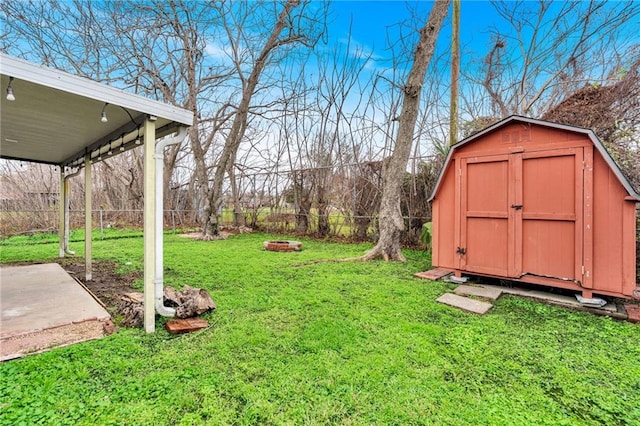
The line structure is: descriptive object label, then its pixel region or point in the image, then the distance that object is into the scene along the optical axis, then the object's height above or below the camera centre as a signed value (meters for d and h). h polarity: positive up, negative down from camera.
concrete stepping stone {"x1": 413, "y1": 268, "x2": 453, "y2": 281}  4.41 -0.98
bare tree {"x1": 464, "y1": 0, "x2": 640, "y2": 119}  6.07 +3.74
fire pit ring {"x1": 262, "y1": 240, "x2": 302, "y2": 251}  6.87 -0.82
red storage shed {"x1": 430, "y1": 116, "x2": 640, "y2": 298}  3.12 +0.02
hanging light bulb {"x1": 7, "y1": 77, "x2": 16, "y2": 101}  1.95 +0.79
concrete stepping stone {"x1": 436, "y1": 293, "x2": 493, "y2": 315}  3.17 -1.05
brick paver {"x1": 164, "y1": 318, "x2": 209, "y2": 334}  2.59 -1.04
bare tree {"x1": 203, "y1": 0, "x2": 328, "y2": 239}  7.62 +3.93
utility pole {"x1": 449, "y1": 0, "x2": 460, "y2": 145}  6.22 +3.10
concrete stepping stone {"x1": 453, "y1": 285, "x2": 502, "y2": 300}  3.62 -1.04
